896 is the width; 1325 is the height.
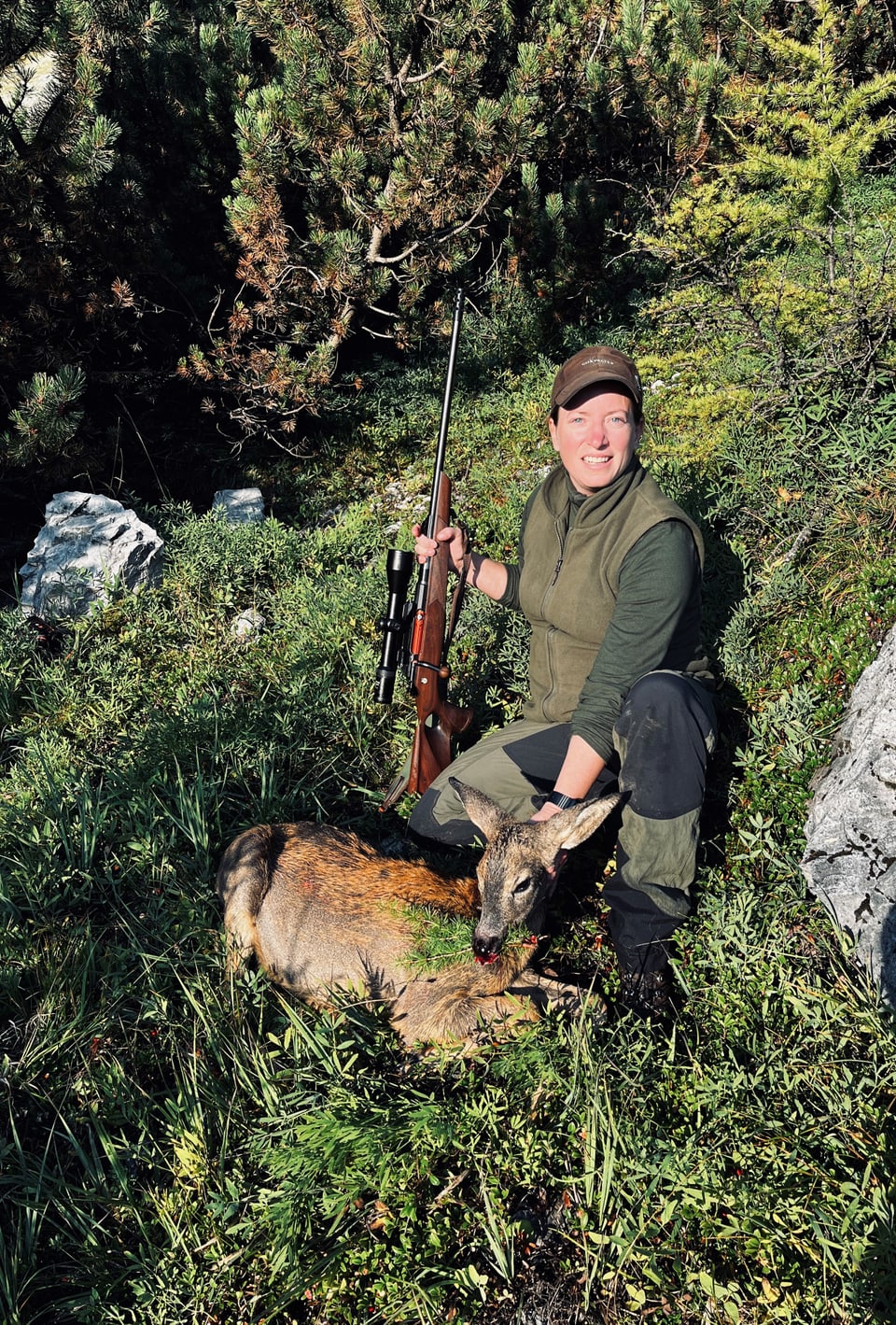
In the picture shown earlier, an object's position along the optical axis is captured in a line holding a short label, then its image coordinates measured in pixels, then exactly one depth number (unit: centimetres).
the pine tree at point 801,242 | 505
